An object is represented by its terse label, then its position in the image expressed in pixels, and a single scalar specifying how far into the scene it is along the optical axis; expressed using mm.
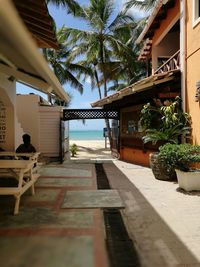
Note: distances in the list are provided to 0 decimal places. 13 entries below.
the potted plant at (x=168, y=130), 5733
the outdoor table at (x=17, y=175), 3527
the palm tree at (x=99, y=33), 14885
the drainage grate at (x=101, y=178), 5169
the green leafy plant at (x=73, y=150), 14681
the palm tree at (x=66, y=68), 17366
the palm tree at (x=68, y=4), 10883
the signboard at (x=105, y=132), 17414
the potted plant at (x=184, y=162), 4592
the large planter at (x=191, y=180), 4579
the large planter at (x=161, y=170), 5636
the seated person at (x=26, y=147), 5503
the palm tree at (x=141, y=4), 13466
